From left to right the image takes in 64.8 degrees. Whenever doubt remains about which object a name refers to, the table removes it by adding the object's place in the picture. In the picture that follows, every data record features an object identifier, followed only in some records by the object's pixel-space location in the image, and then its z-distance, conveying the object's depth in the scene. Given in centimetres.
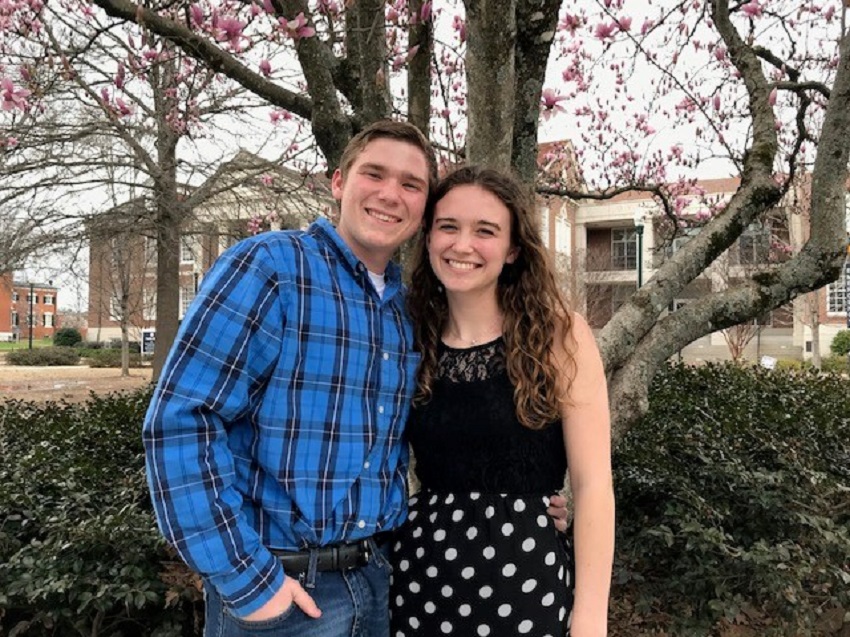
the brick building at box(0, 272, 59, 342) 6419
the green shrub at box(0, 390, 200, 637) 261
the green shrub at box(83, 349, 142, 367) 2772
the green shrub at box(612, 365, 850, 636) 290
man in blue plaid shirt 139
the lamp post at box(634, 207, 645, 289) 1400
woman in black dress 168
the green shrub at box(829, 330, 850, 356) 2569
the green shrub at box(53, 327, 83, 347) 4060
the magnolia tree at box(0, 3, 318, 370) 977
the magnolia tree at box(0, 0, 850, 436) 263
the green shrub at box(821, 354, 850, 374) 2234
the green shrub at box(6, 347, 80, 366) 2816
